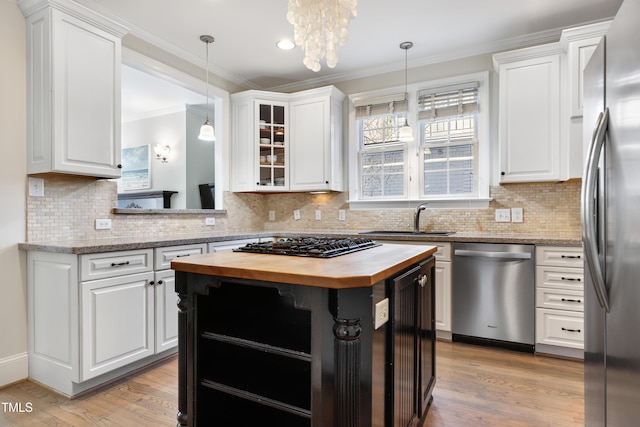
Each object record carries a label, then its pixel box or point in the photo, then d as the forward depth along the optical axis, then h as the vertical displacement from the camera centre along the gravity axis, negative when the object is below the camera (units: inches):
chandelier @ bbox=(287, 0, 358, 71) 65.4 +35.1
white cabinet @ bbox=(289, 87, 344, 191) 154.6 +30.9
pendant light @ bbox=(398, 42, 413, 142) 132.4 +29.4
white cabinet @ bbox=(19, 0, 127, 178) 91.4 +32.7
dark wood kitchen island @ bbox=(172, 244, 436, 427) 45.3 -19.2
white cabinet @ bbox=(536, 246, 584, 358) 104.6 -26.5
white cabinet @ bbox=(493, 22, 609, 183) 109.3 +33.3
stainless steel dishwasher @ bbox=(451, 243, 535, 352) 109.3 -26.3
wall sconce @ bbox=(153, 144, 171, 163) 230.7 +38.4
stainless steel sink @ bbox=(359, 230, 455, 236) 135.9 -8.6
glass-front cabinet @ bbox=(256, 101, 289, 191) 161.0 +29.0
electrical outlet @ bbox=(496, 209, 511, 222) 132.3 -1.6
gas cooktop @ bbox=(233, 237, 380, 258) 62.4 -6.9
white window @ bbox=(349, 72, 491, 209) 139.7 +26.5
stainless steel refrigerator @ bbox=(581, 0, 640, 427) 38.4 -1.3
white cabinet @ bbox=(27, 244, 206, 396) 85.0 -26.5
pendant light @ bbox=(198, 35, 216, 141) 128.8 +29.1
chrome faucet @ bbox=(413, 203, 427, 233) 137.9 -2.8
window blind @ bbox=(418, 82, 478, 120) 140.3 +44.0
